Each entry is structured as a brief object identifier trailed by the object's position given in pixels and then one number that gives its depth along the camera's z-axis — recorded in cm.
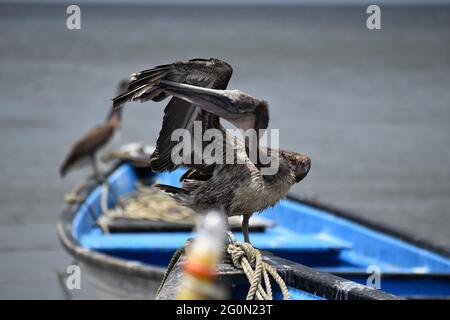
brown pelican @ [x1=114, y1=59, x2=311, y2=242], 910
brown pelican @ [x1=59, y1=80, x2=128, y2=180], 2320
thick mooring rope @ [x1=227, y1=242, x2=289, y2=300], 788
